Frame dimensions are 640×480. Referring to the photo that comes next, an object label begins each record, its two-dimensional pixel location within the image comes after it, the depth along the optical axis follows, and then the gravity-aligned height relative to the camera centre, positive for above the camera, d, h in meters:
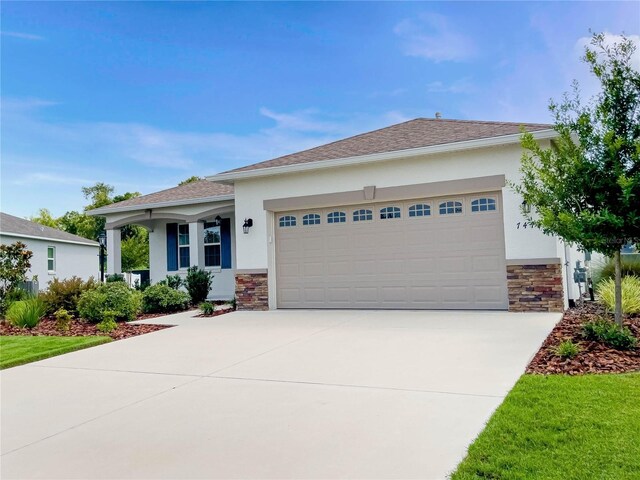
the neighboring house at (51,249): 23.03 +1.21
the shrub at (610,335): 5.77 -1.08
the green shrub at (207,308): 11.81 -1.09
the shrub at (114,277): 15.97 -0.31
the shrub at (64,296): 11.81 -0.68
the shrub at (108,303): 10.91 -0.82
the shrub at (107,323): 9.64 -1.17
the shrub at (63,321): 9.95 -1.12
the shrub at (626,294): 8.40 -0.81
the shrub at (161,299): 12.84 -0.91
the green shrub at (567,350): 5.49 -1.16
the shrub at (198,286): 13.91 -0.61
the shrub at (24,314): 10.49 -0.98
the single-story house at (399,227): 9.71 +0.78
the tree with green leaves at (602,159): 5.89 +1.23
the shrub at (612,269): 11.34 -0.43
